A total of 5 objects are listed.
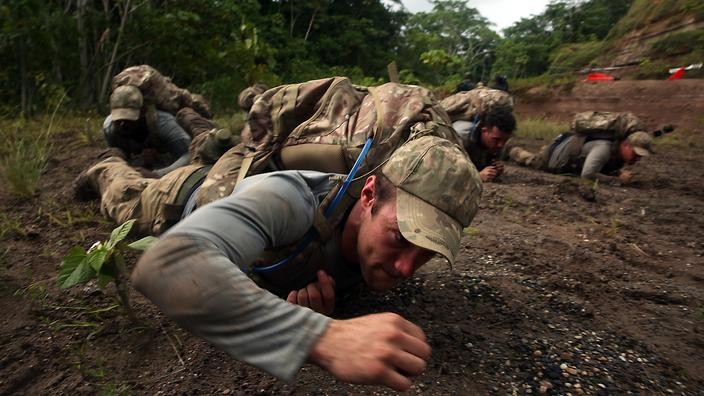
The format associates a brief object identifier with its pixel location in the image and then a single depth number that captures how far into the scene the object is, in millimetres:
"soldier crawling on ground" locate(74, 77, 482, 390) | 979
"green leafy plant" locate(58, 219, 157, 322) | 1653
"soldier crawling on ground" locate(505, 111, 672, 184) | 5094
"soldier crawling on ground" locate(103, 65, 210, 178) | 3891
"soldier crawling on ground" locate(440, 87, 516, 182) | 4406
